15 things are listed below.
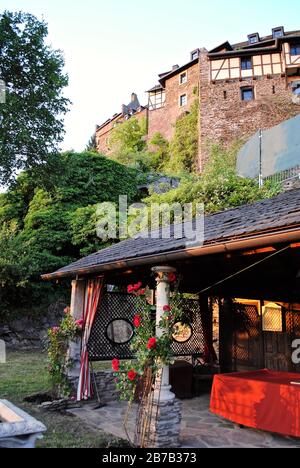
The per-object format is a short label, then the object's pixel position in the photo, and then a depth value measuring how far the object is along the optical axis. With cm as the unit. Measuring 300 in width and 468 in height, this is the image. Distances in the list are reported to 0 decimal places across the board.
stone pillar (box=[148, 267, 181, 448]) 409
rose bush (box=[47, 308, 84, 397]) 616
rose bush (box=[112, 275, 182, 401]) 409
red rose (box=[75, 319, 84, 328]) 645
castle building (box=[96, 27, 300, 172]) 2783
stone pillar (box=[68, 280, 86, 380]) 636
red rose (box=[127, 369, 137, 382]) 400
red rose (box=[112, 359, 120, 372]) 411
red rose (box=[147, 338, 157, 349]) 404
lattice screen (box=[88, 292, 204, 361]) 669
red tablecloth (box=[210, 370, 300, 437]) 434
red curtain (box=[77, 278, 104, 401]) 629
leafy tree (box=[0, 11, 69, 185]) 1221
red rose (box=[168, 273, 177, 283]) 455
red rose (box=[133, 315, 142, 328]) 429
